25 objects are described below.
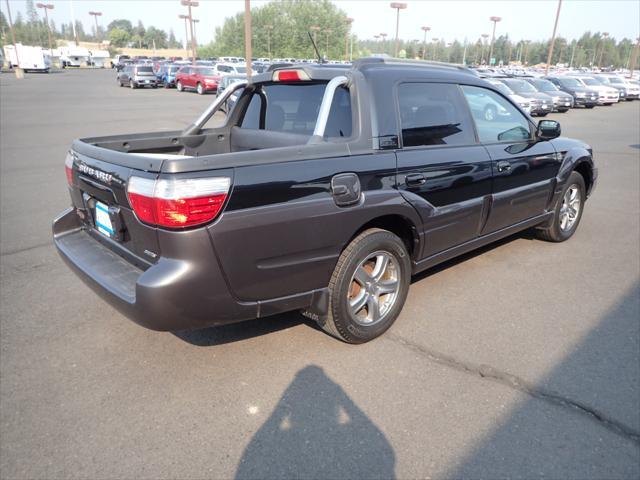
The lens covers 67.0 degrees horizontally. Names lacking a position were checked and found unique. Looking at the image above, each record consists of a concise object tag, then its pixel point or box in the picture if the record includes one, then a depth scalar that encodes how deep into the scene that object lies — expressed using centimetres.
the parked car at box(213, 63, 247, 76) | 3225
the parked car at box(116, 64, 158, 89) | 3625
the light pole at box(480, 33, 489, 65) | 12122
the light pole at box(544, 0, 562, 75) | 4182
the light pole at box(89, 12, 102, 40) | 10794
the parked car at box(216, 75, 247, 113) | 2252
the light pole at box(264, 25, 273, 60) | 8850
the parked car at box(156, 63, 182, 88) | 3766
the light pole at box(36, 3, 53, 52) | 8779
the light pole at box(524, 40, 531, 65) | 13973
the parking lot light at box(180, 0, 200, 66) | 3981
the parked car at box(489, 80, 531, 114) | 1972
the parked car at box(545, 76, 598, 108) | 2692
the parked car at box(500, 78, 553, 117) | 2039
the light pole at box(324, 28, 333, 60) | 8674
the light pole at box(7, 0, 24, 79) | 4684
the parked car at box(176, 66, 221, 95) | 3100
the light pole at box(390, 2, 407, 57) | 4231
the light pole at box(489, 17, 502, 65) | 5881
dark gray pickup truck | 252
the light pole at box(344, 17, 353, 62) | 9294
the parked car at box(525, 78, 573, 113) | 2291
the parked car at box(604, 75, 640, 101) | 3403
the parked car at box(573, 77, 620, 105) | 2866
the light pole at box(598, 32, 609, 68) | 12825
